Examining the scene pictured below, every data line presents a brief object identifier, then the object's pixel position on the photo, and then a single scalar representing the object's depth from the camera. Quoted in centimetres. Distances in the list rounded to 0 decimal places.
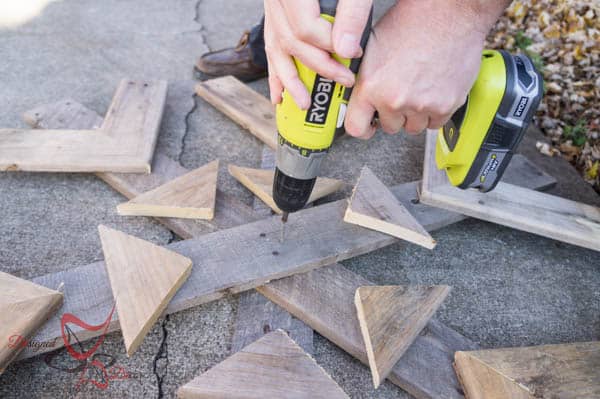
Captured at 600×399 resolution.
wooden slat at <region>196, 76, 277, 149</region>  112
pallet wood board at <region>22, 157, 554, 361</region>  82
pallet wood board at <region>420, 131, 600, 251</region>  97
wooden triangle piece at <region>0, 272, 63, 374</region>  77
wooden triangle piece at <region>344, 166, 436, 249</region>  91
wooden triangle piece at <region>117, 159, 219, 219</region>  93
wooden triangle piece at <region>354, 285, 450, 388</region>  81
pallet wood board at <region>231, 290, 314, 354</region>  85
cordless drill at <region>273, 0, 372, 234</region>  79
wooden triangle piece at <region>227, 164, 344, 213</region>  98
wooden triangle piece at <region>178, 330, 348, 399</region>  76
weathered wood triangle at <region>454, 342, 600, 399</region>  79
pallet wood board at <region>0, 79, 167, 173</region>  98
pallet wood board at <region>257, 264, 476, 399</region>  82
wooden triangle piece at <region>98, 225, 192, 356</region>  80
